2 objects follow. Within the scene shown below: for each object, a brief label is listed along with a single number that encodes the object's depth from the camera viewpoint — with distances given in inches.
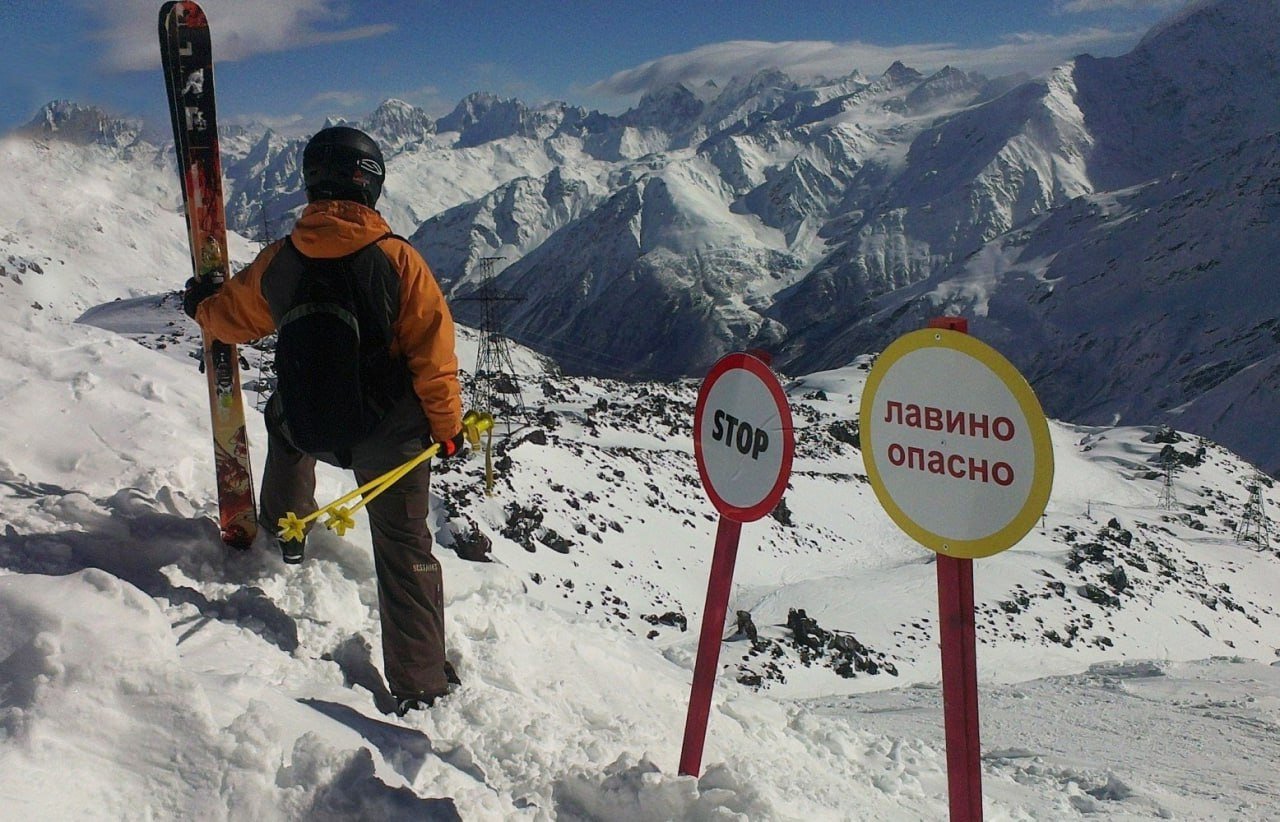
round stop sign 131.8
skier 139.6
